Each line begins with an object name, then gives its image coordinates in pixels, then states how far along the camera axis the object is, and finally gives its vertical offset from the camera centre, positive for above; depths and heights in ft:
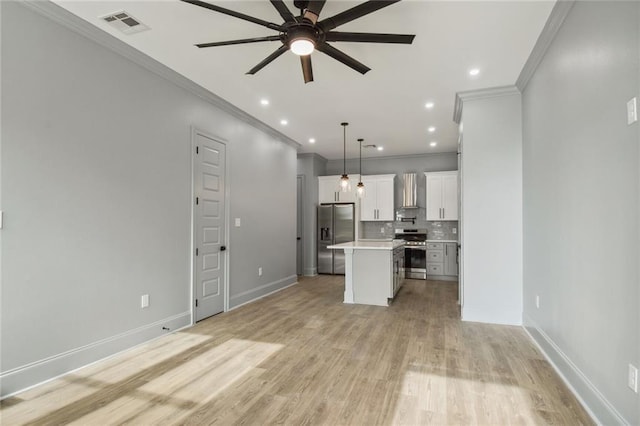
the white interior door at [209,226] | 13.85 -0.24
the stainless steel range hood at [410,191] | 26.05 +2.38
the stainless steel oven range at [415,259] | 24.71 -2.86
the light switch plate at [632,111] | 5.49 +1.87
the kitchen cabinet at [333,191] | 27.07 +2.46
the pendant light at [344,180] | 18.46 +2.28
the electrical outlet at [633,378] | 5.46 -2.61
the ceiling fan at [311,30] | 6.93 +4.37
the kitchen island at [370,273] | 16.66 -2.70
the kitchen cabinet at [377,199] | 26.35 +1.79
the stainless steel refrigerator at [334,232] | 26.23 -0.89
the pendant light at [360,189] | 19.70 +1.91
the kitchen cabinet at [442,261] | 24.13 -2.90
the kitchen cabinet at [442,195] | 24.54 +1.94
